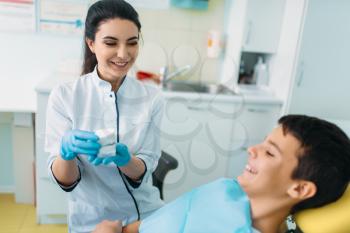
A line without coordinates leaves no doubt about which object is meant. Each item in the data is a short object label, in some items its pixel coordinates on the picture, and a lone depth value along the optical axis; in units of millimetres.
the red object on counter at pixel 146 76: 2596
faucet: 2556
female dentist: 1081
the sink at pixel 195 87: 2597
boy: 889
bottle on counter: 2670
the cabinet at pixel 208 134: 2350
